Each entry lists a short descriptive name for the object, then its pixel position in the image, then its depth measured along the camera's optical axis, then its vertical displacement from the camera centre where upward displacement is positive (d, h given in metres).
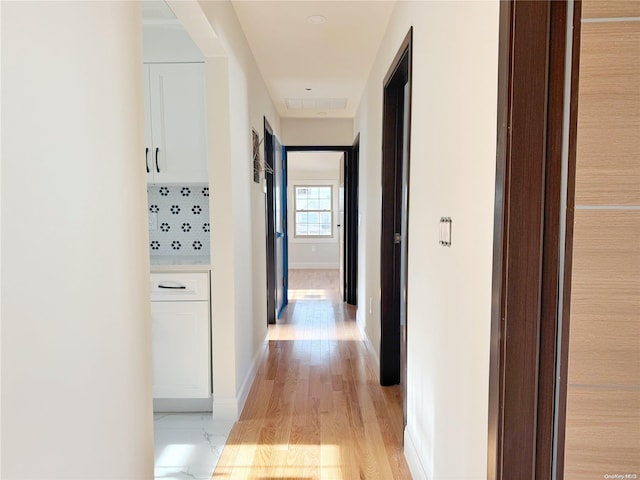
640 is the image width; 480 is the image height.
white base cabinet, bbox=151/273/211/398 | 2.37 -0.71
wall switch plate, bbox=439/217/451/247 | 1.42 -0.06
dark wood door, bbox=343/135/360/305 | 5.34 -0.10
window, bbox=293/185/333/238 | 9.31 +0.10
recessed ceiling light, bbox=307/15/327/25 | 2.54 +1.25
